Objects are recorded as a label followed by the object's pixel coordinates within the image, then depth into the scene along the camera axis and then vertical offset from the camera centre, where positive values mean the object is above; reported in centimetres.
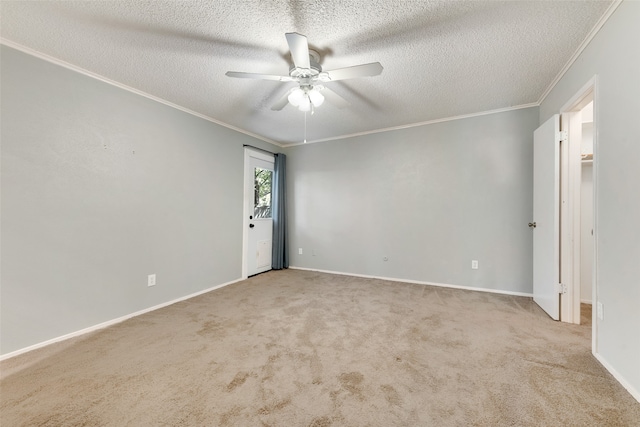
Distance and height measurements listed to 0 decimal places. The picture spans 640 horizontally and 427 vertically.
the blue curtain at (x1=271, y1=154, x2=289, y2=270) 459 -4
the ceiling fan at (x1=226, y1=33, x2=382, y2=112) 161 +107
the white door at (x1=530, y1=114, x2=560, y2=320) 241 -2
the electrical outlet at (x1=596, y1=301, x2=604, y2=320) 171 -68
